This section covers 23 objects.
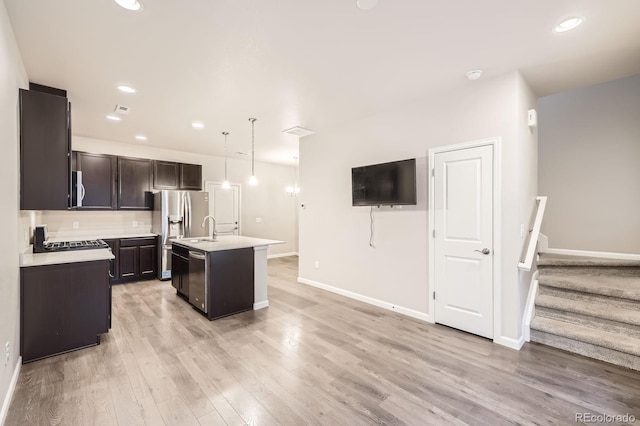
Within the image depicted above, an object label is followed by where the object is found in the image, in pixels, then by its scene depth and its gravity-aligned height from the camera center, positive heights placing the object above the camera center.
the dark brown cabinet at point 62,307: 2.57 -0.92
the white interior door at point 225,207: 7.15 +0.13
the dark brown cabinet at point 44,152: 2.57 +0.57
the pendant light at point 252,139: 4.42 +1.43
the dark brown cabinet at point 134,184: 5.55 +0.57
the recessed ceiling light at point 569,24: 2.10 +1.42
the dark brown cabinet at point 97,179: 5.15 +0.63
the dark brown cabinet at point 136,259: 5.26 -0.91
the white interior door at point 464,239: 3.07 -0.31
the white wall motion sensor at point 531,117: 3.10 +1.04
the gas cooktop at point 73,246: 3.50 -0.45
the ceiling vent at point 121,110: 3.88 +1.44
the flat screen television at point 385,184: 3.55 +0.38
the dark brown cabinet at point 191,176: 6.34 +0.81
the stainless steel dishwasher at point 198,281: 3.62 -0.93
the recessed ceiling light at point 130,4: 1.92 +1.43
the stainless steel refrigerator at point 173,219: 5.54 -0.14
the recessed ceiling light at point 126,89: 3.28 +1.45
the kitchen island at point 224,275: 3.59 -0.85
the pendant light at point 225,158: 4.62 +1.40
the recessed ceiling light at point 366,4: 1.91 +1.42
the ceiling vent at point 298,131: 4.85 +1.43
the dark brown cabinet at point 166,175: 5.95 +0.80
